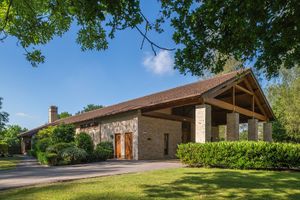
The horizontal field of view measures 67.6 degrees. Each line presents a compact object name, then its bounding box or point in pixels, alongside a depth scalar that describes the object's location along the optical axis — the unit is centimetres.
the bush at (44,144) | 1699
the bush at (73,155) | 1350
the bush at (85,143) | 1533
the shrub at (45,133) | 1855
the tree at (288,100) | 2264
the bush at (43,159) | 1360
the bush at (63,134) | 1642
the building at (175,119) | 1335
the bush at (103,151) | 1532
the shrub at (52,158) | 1319
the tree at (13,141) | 3273
